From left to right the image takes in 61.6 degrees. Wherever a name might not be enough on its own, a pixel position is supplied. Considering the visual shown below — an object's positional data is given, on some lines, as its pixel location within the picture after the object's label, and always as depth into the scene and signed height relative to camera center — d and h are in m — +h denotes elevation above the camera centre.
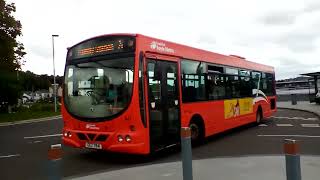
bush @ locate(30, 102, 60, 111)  30.82 -1.26
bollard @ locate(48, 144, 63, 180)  2.72 -0.67
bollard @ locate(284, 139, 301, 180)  2.82 -0.73
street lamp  26.76 +0.90
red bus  6.14 +0.02
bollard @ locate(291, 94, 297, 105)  25.31 -0.85
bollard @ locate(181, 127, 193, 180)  3.84 -0.86
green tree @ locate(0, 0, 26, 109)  22.64 +3.81
